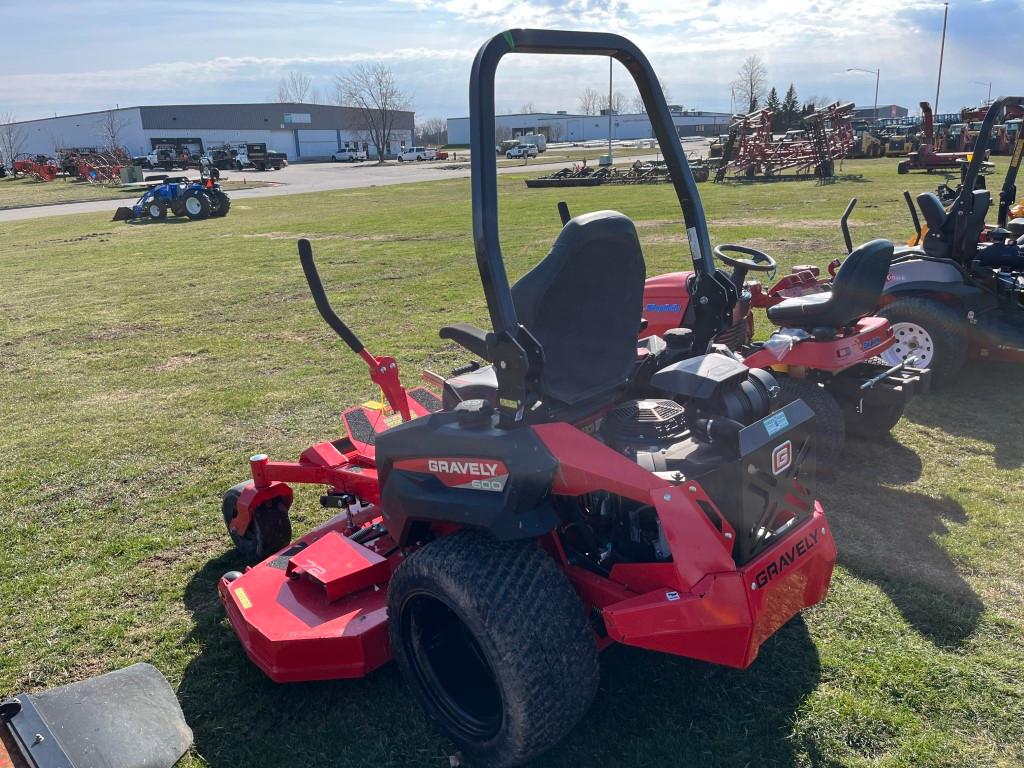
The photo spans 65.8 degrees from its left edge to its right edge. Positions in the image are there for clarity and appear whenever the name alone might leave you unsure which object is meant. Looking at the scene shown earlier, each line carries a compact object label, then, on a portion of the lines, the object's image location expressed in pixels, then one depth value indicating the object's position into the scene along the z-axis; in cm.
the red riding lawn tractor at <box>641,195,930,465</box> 464
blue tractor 2278
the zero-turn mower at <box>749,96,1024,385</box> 603
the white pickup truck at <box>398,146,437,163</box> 6353
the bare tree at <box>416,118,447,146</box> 10531
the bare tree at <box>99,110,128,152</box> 7365
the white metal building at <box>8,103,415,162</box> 7912
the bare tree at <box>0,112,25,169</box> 7084
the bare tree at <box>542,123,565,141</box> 9611
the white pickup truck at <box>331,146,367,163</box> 6886
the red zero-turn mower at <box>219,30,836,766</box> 239
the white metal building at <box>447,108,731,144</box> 9648
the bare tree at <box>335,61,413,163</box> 7012
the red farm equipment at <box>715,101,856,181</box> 2818
